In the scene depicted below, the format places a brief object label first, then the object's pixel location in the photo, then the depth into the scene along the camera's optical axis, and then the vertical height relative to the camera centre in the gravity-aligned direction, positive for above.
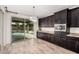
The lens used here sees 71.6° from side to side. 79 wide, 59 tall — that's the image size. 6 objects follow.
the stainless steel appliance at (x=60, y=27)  3.28 +0.04
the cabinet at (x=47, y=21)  4.59 +0.61
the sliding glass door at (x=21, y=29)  4.73 -0.09
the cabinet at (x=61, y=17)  3.22 +0.70
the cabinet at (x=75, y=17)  2.88 +0.56
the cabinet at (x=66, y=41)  2.67 -0.82
